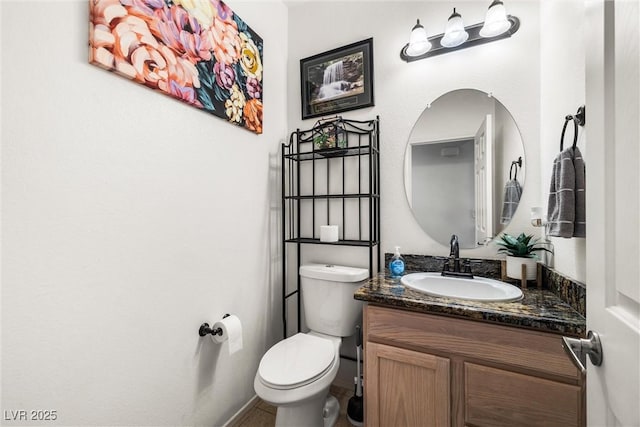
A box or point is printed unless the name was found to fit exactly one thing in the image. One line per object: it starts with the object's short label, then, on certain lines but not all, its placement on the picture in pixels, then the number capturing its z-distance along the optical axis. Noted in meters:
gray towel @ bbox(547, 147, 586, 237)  0.94
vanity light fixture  1.35
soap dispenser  1.52
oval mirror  1.44
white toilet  1.14
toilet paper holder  1.30
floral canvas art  0.94
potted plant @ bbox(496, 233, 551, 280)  1.28
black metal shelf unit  1.72
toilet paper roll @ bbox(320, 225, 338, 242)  1.67
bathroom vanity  0.91
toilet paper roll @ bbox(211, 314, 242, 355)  1.30
